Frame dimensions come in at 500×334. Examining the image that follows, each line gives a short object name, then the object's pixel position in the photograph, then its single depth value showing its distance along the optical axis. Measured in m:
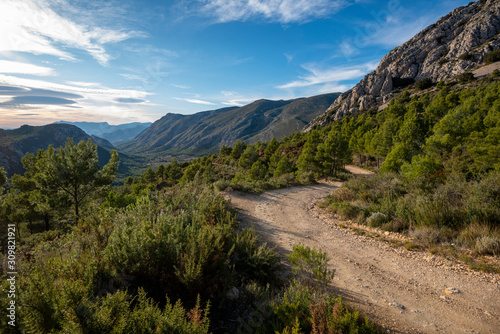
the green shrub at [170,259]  3.25
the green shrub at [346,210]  9.28
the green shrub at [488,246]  5.40
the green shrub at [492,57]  56.22
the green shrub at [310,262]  4.16
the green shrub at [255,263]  4.71
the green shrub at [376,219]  7.98
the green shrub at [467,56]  62.99
